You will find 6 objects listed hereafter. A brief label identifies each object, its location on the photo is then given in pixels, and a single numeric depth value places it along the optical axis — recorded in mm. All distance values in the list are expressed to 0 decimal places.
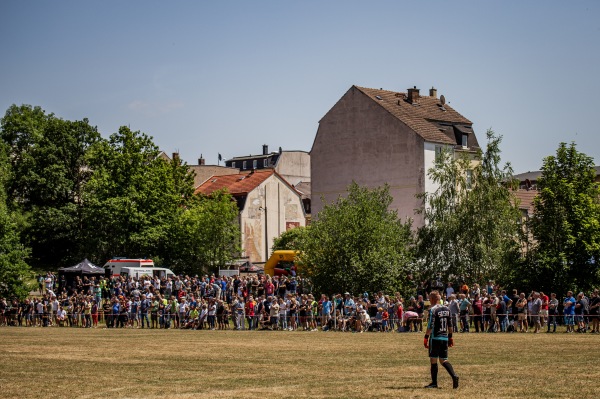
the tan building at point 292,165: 122875
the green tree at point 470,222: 51531
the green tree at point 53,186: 81438
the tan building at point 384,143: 72500
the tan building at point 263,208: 94062
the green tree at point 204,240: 71500
